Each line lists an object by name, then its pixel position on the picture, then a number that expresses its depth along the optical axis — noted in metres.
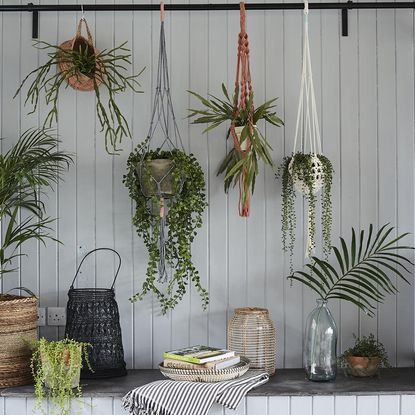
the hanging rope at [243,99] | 3.03
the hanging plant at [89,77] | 3.13
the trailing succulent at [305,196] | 3.14
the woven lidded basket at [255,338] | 3.13
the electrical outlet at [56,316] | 3.29
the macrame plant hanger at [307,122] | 3.13
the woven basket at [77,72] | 3.18
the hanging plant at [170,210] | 3.07
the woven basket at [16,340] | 2.93
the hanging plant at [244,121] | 3.03
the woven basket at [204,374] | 2.88
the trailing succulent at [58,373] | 2.81
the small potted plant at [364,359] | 3.10
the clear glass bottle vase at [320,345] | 3.04
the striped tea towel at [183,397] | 2.75
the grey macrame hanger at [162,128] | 3.08
